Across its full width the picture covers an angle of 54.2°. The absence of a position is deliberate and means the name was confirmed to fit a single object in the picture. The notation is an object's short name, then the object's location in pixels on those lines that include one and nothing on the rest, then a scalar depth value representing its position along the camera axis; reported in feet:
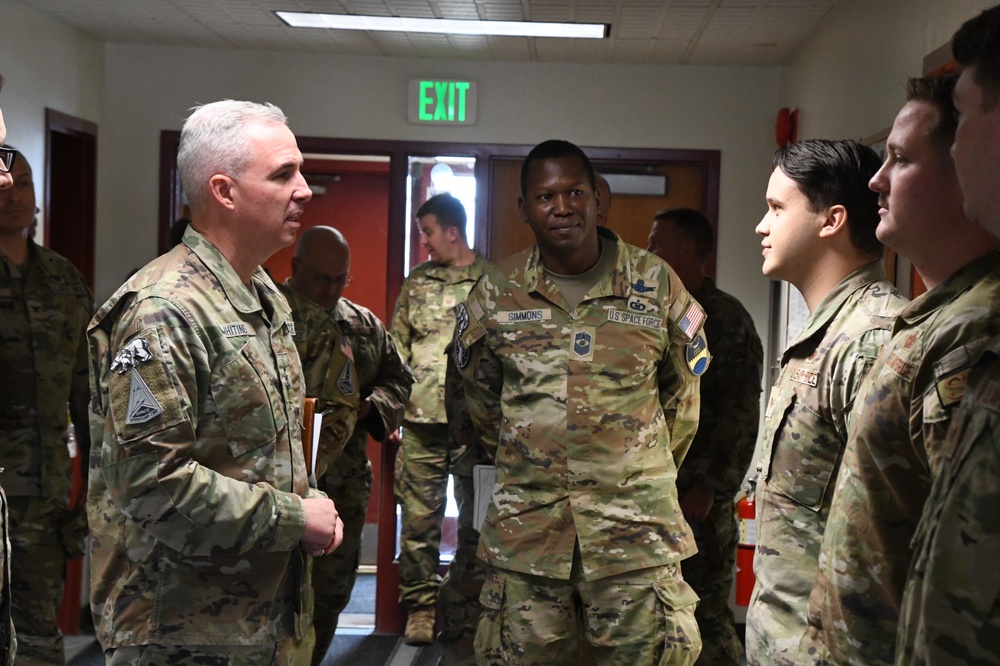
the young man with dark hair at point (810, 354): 5.68
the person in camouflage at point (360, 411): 11.48
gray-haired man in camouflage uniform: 5.22
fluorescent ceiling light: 13.92
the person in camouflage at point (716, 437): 10.77
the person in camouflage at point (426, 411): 14.64
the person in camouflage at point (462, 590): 11.57
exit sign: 16.39
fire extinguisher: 13.33
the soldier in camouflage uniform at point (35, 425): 10.22
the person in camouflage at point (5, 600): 5.17
